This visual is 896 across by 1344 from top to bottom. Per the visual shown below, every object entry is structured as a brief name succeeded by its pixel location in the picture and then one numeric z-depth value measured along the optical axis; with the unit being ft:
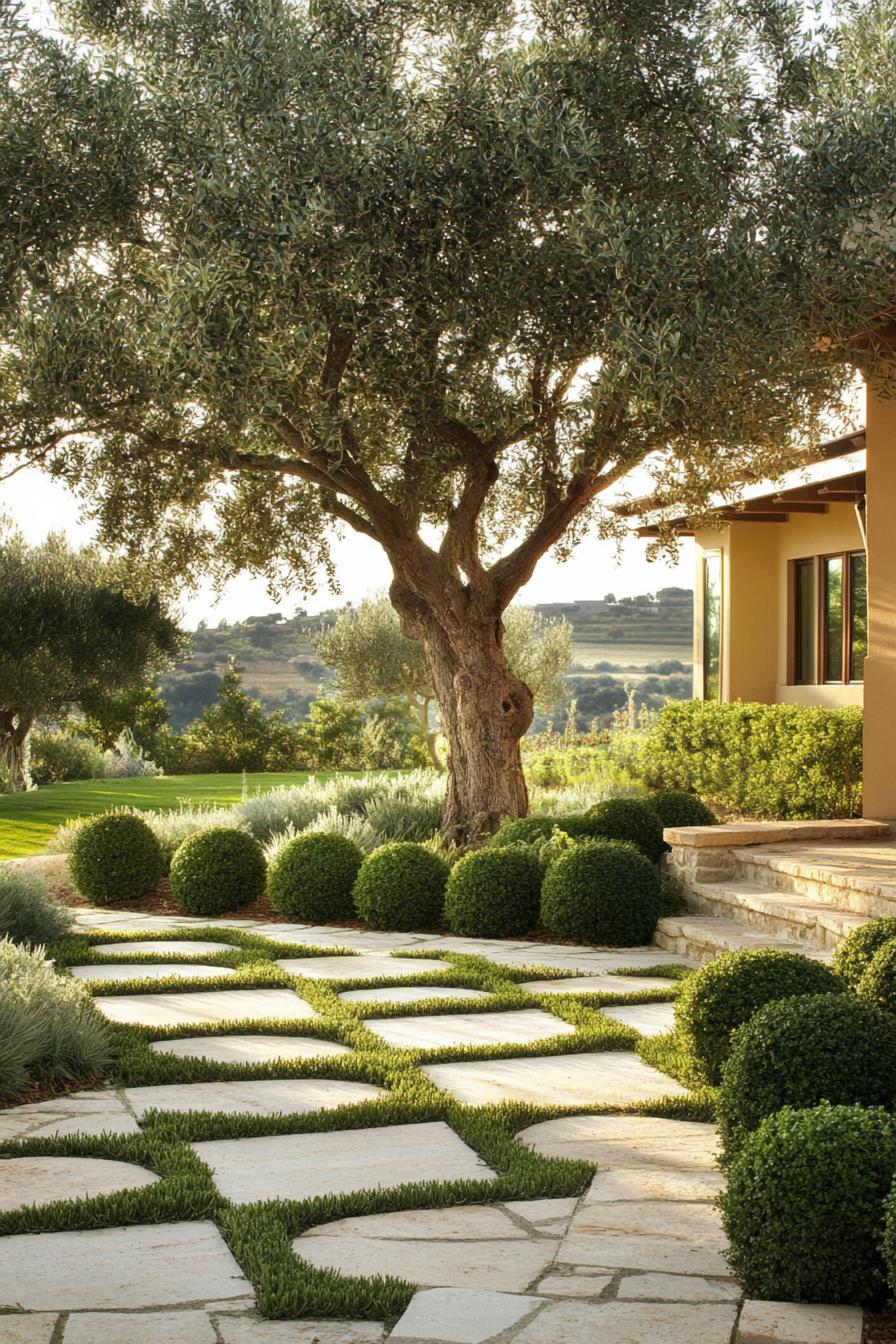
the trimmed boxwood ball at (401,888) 27.91
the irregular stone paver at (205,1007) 19.19
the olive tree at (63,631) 64.85
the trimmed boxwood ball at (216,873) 30.12
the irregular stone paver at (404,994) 20.49
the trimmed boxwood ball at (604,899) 25.62
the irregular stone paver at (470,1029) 17.81
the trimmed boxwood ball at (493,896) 26.73
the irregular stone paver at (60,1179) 11.68
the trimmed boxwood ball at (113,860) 31.68
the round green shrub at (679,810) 33.30
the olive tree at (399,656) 89.19
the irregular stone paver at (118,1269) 9.41
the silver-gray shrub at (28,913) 24.88
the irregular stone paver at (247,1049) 16.84
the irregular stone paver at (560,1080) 15.14
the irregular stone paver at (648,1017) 18.46
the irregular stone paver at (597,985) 21.11
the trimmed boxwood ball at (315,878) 28.94
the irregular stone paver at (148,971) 22.29
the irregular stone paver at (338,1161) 12.00
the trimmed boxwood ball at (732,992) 14.70
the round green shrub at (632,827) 31.09
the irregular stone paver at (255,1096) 14.62
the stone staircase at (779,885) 22.99
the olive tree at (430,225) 24.30
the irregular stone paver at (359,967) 22.58
